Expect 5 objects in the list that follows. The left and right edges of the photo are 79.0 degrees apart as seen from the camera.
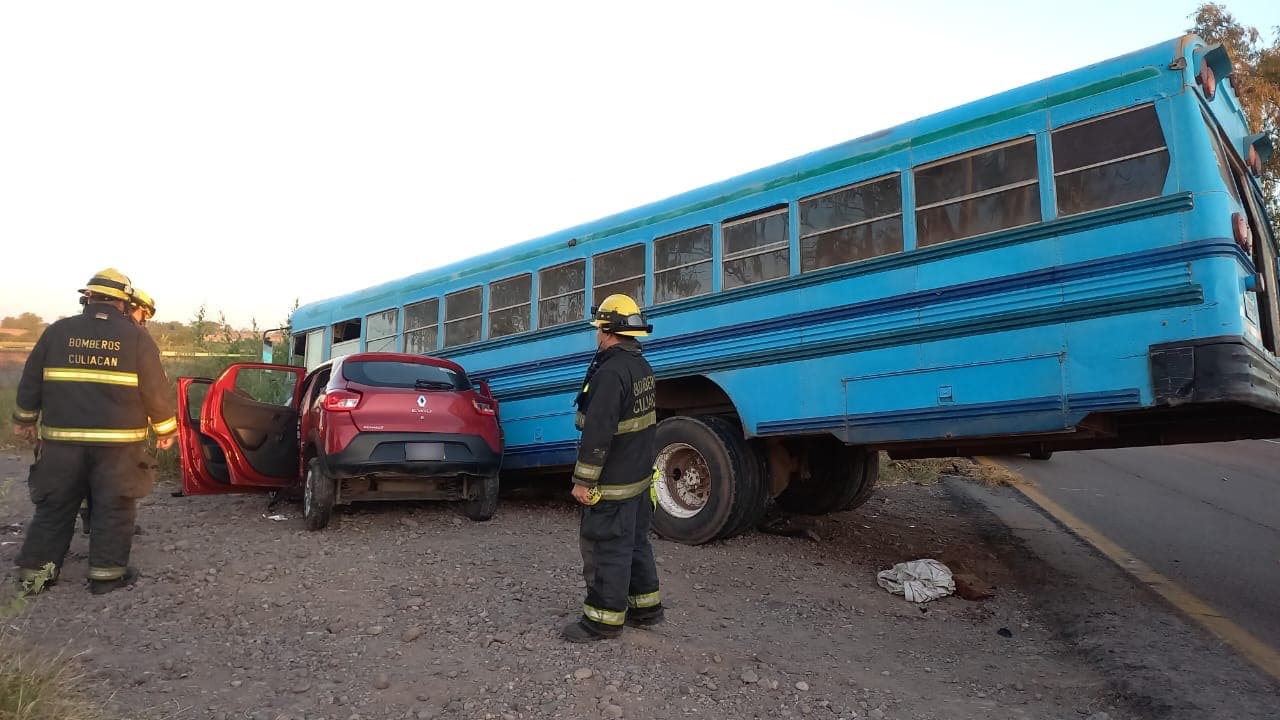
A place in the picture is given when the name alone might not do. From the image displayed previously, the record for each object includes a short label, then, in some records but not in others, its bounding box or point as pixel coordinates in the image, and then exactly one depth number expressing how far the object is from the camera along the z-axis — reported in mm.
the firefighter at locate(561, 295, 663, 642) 3795
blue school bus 4277
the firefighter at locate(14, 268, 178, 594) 4535
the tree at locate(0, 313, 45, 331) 52375
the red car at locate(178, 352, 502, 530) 6195
